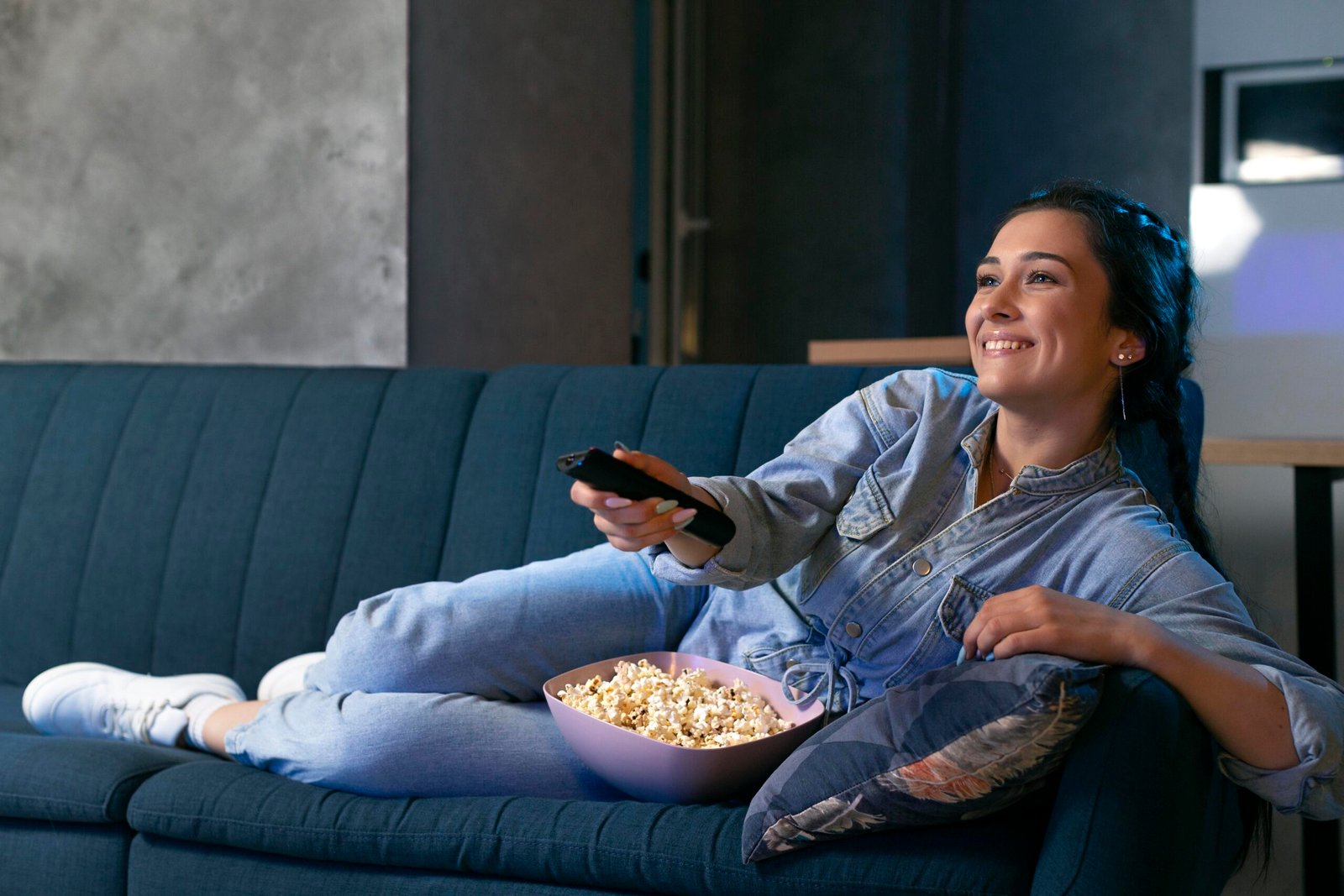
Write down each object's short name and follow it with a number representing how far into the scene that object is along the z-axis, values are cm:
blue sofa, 116
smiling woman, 141
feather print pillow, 111
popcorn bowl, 134
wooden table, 213
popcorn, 137
